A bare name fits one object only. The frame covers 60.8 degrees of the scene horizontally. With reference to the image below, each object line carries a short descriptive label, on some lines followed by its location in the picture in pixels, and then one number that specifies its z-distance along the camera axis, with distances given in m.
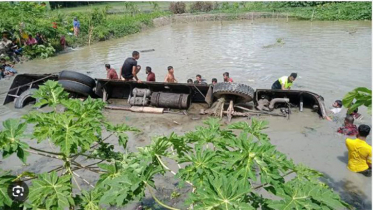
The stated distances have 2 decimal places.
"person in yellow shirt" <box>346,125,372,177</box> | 5.94
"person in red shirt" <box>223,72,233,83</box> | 10.33
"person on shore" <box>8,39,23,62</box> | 18.52
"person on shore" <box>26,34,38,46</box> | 19.44
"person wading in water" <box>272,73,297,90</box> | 10.24
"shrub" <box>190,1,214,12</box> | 44.28
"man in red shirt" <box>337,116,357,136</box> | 8.19
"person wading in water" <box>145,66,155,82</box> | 10.82
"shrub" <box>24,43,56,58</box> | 19.47
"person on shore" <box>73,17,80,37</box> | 24.53
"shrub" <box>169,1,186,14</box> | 42.69
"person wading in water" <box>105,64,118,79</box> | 11.07
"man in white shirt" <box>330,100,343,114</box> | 9.65
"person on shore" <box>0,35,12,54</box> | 17.72
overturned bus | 9.52
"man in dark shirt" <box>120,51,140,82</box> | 10.49
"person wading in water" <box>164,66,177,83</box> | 10.68
